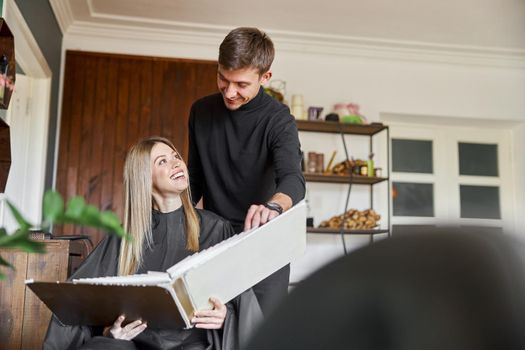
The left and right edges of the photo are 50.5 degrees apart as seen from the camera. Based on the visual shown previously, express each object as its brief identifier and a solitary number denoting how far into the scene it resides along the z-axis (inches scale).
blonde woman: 64.2
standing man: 74.4
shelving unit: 177.8
